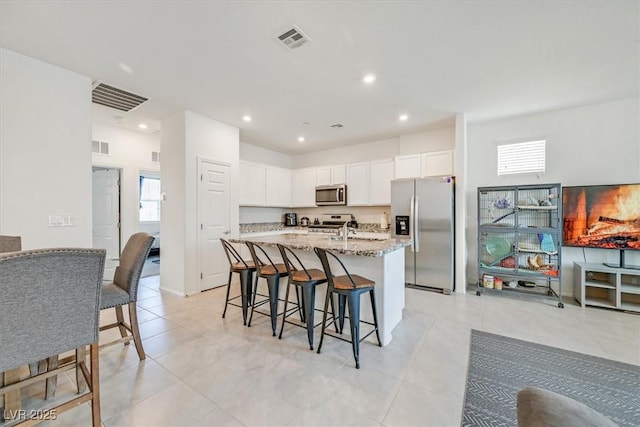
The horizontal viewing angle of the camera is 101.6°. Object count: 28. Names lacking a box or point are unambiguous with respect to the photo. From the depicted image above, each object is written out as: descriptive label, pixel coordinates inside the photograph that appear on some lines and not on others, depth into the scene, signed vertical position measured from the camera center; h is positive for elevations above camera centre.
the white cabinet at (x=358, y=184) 5.39 +0.58
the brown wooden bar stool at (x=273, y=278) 2.64 -0.68
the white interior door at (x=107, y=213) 5.03 -0.04
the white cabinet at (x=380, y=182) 5.13 +0.60
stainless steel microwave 5.55 +0.36
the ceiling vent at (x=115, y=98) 3.22 +1.50
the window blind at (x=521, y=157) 3.99 +0.87
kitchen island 2.44 -0.55
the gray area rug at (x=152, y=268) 5.25 -1.26
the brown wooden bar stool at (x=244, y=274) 2.89 -0.70
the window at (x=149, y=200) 7.89 +0.34
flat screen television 3.35 -0.06
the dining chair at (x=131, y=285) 2.08 -0.62
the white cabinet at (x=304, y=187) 6.11 +0.57
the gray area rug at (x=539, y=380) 1.65 -1.26
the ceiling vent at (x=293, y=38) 2.18 +1.50
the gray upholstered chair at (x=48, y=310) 1.17 -0.49
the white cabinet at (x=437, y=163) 4.42 +0.84
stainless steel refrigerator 4.09 -0.27
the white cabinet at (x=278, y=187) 5.77 +0.57
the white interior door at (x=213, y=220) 4.10 -0.15
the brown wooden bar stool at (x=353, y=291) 2.13 -0.67
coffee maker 6.48 -0.19
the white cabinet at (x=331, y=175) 5.68 +0.81
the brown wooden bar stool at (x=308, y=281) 2.36 -0.65
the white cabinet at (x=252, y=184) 5.18 +0.56
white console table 3.23 -0.94
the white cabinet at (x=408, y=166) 4.71 +0.83
